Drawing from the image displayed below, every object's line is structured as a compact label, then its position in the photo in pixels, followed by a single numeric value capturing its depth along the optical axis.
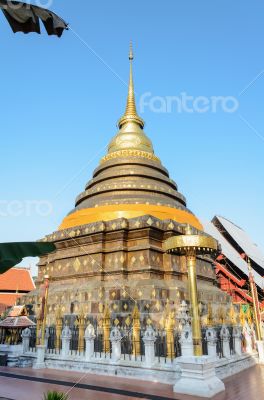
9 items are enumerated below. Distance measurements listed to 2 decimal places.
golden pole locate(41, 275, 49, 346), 12.52
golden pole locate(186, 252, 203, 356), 8.82
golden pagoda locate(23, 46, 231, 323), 14.77
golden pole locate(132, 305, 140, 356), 11.16
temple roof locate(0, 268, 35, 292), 31.59
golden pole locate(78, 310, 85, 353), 12.16
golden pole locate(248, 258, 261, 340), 13.95
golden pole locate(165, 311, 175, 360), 10.34
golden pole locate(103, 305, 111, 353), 11.81
